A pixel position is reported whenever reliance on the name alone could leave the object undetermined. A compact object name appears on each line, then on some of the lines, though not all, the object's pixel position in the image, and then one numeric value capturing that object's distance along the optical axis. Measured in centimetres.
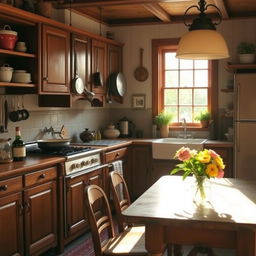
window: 489
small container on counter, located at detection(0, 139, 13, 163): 285
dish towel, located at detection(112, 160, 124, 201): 379
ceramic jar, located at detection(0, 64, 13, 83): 300
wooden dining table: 188
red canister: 302
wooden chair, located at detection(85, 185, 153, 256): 211
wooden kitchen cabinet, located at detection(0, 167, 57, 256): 257
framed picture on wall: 503
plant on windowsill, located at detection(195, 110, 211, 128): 470
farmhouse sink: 434
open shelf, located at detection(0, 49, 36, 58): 296
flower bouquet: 211
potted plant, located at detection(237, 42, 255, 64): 422
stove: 326
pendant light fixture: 225
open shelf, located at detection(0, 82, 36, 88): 293
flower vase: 215
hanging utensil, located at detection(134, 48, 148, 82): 500
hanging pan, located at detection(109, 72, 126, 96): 467
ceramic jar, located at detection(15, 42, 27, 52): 319
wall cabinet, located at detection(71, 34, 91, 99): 382
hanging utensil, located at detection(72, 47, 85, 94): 382
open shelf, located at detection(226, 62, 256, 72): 411
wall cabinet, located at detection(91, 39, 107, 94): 424
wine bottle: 298
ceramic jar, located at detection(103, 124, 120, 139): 479
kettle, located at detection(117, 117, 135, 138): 495
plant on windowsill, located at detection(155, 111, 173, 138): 483
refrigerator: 407
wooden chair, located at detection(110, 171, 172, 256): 249
